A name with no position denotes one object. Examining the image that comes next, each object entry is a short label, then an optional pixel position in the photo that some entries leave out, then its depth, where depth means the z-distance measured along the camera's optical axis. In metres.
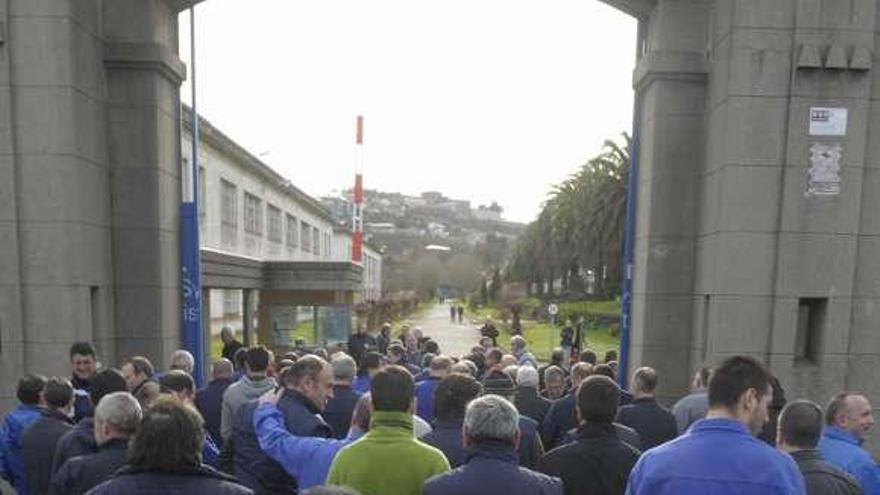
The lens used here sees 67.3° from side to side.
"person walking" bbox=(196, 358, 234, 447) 6.46
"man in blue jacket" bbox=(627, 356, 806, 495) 2.88
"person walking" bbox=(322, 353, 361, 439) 5.45
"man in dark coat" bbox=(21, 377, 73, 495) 4.64
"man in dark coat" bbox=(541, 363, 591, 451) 5.90
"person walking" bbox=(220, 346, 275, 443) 5.68
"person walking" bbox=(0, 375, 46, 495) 4.95
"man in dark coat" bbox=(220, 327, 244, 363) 10.97
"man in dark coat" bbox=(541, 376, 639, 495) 3.87
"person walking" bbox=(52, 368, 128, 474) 4.08
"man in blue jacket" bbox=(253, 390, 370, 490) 3.76
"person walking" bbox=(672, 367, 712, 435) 5.93
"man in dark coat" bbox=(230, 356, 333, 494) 4.20
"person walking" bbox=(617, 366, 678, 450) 5.47
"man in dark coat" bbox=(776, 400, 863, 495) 3.36
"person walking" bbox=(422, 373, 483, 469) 3.82
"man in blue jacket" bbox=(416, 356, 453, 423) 6.35
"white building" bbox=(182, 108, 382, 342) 26.03
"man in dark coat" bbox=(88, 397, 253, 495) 2.70
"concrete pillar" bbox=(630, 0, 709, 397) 9.06
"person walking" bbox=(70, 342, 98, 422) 6.68
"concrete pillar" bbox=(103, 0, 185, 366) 8.98
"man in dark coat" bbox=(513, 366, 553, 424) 6.47
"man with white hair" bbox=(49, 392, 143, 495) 3.54
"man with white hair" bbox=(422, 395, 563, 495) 3.05
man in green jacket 3.25
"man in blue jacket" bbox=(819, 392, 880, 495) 4.01
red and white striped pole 32.42
